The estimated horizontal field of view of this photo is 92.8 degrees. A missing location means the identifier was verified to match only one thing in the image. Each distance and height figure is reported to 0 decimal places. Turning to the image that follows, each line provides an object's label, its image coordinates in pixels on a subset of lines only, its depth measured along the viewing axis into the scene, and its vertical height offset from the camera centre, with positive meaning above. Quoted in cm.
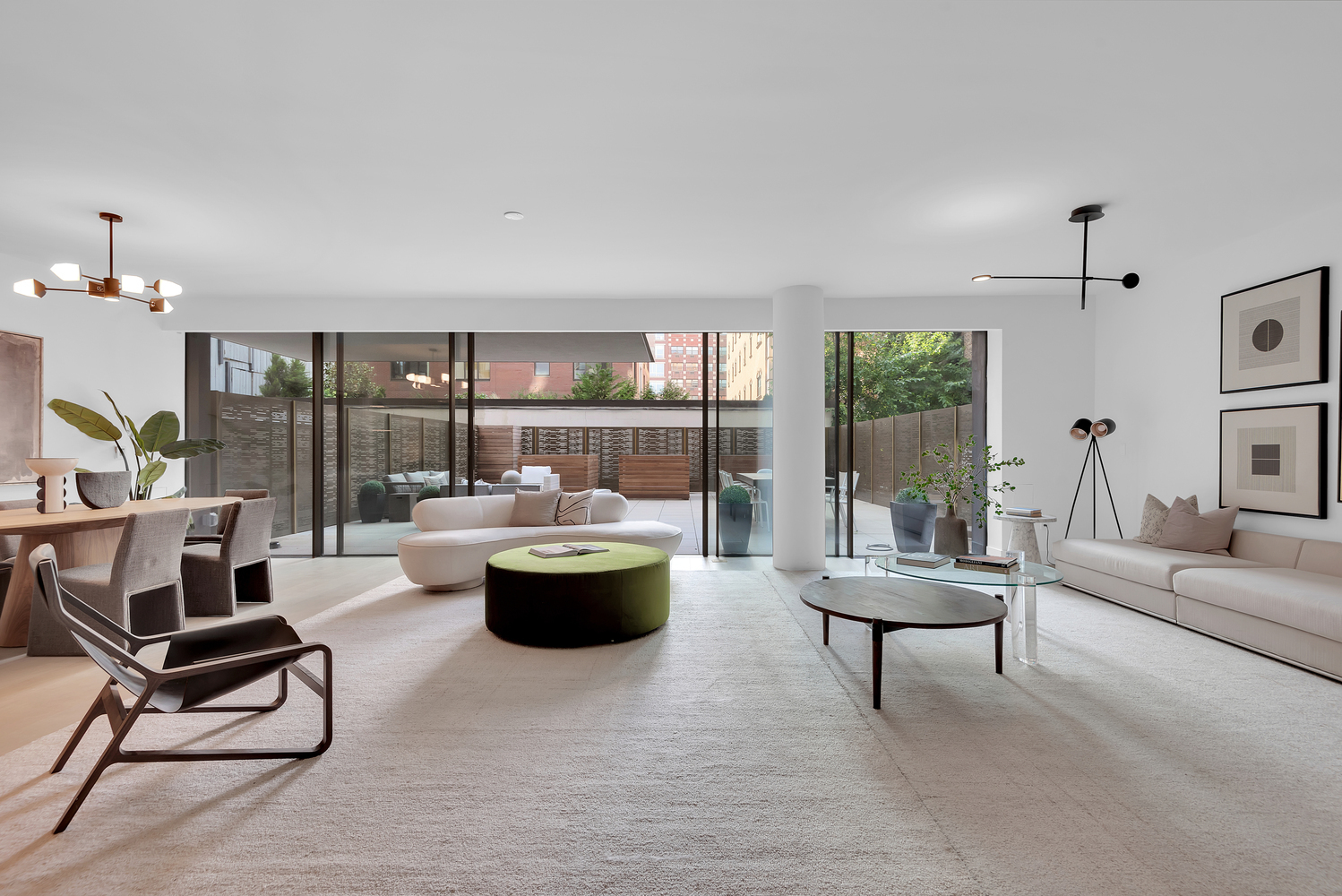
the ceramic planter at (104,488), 414 -30
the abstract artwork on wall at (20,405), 527 +32
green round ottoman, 380 -94
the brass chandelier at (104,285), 411 +107
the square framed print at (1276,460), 427 -7
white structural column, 618 +21
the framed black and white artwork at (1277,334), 425 +82
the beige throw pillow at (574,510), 622 -63
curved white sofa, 517 -79
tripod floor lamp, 596 +16
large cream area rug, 182 -120
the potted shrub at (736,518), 687 -77
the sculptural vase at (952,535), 606 -82
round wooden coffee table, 302 -82
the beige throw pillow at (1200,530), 474 -60
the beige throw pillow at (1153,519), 510 -56
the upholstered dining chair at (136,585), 353 -81
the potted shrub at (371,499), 699 -59
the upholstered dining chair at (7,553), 403 -73
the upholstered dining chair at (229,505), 502 -47
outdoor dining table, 684 -42
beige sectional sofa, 337 -86
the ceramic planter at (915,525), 663 -81
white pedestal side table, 581 -82
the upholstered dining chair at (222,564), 459 -87
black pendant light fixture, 414 +153
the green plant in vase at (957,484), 609 -36
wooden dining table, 353 -60
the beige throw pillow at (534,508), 622 -61
